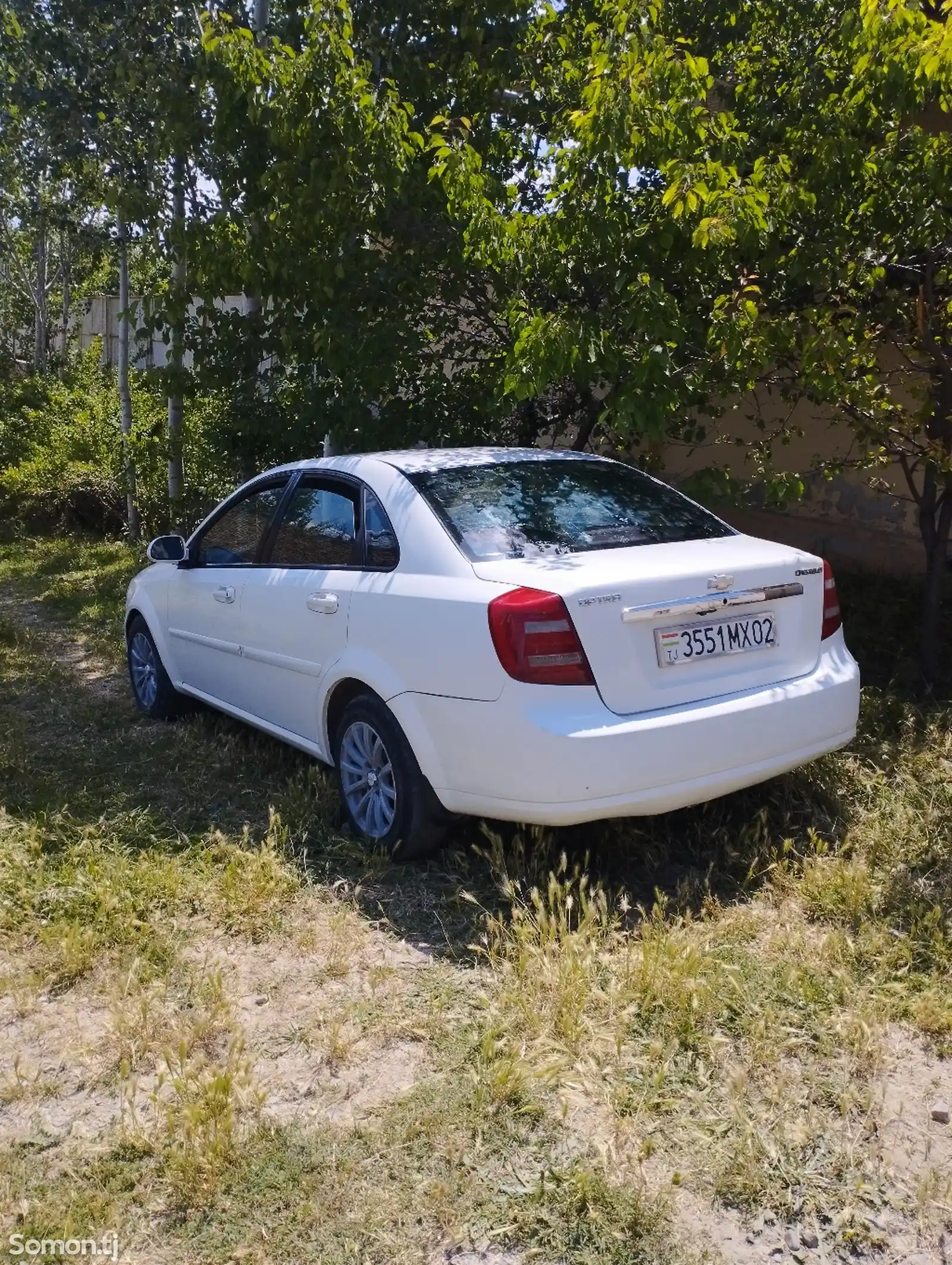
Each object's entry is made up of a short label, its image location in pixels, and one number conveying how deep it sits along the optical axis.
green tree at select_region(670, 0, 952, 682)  5.22
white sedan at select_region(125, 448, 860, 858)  3.59
